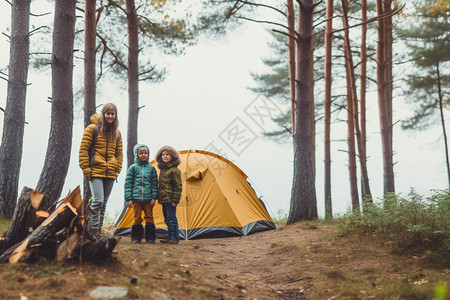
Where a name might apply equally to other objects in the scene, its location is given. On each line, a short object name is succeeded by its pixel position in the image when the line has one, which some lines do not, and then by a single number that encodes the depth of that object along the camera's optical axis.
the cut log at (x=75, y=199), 4.04
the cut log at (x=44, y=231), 3.71
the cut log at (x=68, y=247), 3.68
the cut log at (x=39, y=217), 4.18
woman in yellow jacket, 5.84
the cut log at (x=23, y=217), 4.12
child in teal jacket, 6.41
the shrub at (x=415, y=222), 5.07
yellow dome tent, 7.86
